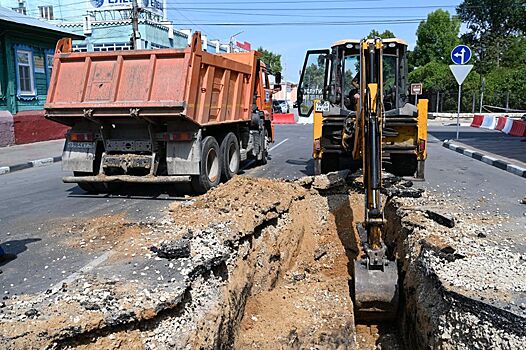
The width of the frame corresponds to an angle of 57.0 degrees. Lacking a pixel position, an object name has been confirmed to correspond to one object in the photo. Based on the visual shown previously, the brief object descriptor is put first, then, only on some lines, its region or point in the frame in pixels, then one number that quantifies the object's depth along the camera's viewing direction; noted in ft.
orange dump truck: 26.30
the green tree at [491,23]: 151.14
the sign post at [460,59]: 53.78
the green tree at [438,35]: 138.62
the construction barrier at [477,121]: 87.30
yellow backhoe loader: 29.43
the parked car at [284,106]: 146.61
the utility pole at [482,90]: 114.74
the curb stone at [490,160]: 37.93
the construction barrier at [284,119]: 108.06
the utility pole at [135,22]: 79.57
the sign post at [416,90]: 33.73
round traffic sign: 54.54
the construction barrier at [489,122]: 81.59
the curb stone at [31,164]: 41.24
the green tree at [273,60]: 221.25
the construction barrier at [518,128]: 65.16
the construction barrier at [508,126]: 70.73
